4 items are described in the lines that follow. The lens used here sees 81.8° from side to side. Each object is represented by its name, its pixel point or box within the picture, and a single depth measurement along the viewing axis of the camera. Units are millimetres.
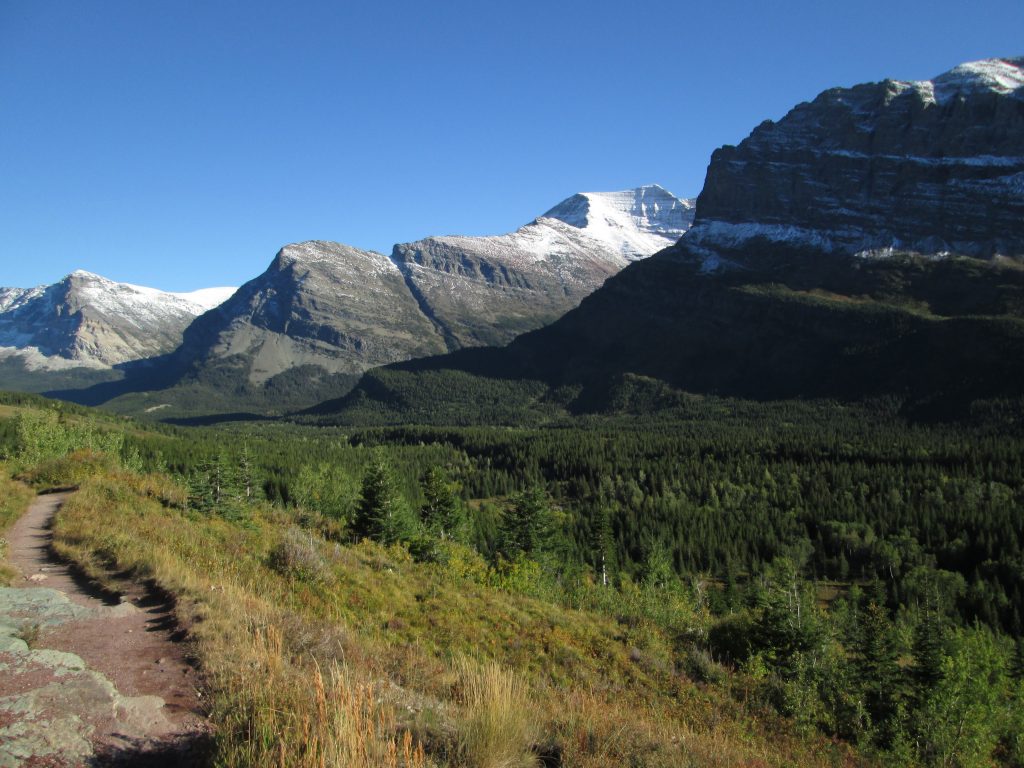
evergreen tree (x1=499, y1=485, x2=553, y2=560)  48469
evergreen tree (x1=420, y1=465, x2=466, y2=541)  47000
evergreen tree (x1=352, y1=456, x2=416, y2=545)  29281
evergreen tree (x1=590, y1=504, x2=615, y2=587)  64188
